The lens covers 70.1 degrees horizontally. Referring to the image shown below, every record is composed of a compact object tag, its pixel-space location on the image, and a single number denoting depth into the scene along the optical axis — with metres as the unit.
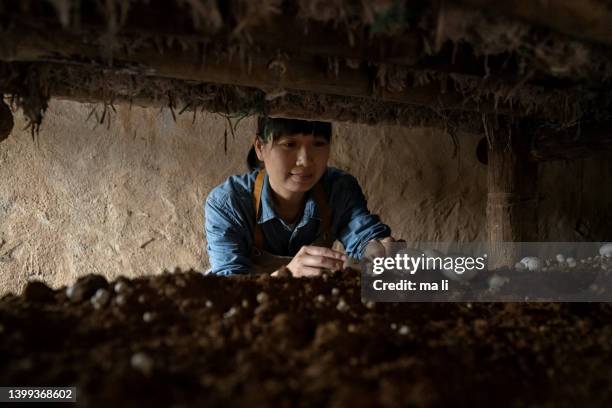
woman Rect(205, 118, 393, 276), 1.70
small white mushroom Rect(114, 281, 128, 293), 0.84
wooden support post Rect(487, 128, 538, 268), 1.81
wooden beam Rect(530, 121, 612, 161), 1.63
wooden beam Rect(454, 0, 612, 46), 0.72
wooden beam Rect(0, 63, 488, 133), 1.05
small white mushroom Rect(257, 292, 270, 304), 0.87
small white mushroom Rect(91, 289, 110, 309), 0.79
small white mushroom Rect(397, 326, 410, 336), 0.78
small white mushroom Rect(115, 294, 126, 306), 0.79
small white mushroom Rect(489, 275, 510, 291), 1.18
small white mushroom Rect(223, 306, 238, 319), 0.79
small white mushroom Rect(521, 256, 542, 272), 1.47
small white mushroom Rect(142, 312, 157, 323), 0.74
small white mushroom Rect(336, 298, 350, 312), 0.88
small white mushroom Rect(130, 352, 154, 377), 0.55
